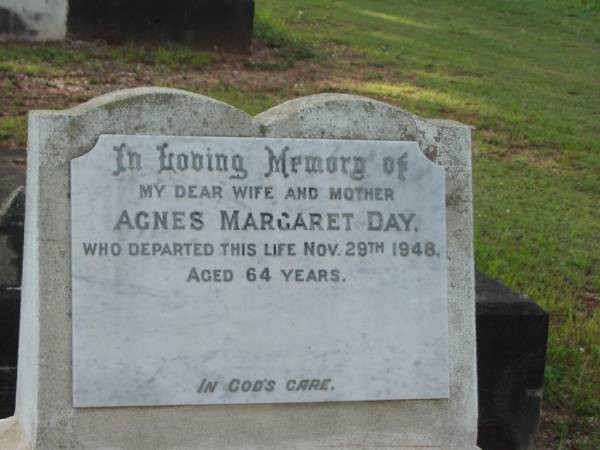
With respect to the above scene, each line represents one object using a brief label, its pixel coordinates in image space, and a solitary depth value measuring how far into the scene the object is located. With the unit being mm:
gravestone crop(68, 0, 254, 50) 10289
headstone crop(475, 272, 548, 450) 4461
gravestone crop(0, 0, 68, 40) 10203
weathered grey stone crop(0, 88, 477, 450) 3264
